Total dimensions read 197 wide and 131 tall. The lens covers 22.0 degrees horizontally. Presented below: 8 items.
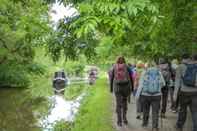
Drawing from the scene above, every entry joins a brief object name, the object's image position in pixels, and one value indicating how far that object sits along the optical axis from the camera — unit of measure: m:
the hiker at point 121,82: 12.82
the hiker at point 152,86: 11.76
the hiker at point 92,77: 38.88
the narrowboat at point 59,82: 37.38
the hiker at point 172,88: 15.22
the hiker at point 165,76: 14.28
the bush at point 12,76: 41.22
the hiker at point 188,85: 10.55
